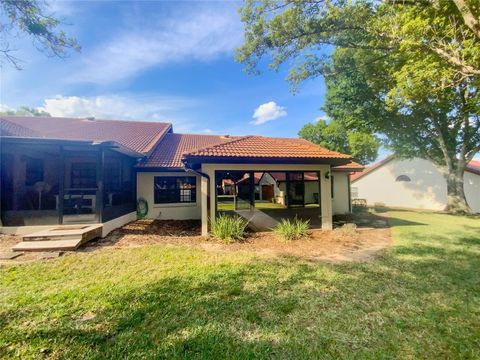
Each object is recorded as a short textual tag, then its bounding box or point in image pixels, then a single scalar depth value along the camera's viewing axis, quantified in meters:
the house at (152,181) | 8.75
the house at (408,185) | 18.97
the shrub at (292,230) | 8.55
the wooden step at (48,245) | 6.56
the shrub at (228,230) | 8.30
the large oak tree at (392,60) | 7.20
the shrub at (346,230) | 9.19
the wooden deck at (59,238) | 6.60
